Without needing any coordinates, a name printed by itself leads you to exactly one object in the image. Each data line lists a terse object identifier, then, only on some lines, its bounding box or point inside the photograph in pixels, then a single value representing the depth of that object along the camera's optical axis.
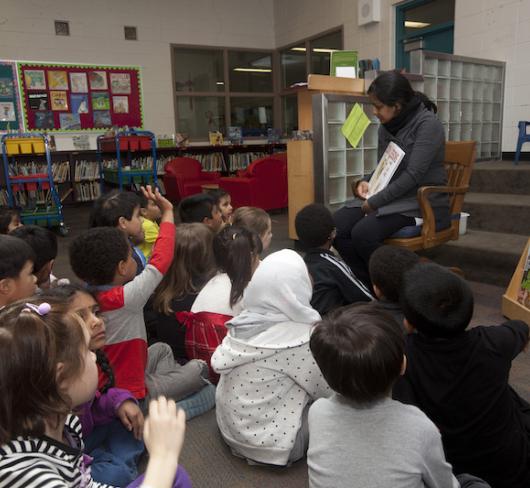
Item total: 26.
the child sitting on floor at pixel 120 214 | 2.15
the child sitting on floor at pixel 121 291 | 1.55
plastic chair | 4.25
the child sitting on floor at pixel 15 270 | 1.57
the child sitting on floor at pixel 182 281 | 1.99
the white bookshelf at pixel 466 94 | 4.05
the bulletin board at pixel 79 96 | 7.32
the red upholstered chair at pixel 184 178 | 7.11
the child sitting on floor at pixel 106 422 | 1.26
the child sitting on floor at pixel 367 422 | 0.87
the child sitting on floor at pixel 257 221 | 2.21
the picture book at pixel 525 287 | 2.28
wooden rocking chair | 2.48
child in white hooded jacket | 1.35
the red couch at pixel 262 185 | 6.20
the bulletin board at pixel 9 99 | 7.05
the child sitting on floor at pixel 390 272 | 1.52
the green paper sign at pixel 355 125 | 3.54
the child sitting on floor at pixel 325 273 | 1.84
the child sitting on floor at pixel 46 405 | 0.71
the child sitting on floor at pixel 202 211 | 2.73
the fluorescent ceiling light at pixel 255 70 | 9.15
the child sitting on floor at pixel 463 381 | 1.09
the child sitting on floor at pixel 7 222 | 2.83
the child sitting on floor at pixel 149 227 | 2.46
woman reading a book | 2.44
